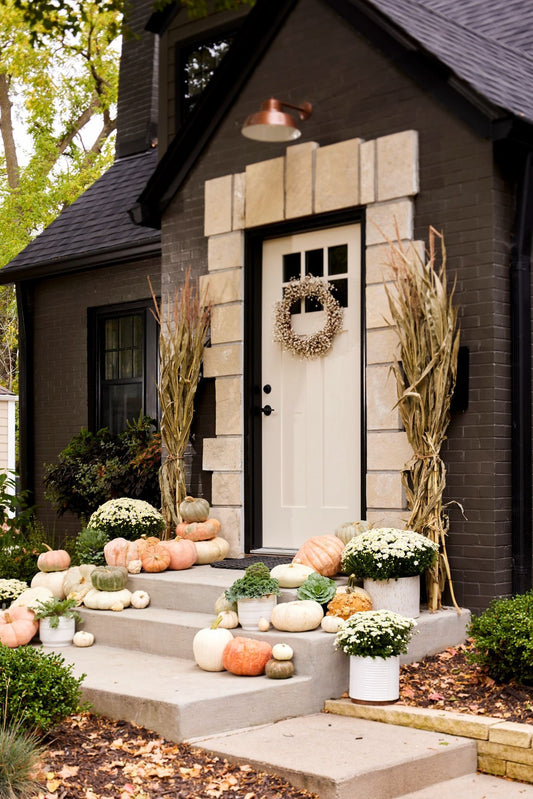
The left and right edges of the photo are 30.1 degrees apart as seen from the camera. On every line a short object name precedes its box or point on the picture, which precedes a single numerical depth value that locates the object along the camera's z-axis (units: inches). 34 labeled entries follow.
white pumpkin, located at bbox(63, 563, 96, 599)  275.1
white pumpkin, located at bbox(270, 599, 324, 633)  223.8
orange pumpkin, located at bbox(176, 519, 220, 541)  295.1
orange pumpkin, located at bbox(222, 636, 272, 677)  214.5
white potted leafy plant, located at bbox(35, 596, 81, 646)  249.8
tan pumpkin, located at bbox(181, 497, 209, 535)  298.8
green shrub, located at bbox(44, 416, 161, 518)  360.5
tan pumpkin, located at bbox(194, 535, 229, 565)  292.9
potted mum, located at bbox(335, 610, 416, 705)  204.8
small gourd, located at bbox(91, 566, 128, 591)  266.5
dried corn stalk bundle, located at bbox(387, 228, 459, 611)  244.4
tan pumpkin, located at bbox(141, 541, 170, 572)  277.9
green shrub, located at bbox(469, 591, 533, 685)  203.6
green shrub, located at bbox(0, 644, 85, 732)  175.3
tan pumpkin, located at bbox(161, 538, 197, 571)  283.1
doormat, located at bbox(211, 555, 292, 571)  282.8
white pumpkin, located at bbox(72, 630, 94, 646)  252.5
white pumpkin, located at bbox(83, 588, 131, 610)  262.7
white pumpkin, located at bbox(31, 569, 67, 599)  281.7
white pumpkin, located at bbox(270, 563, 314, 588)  243.9
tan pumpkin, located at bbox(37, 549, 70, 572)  286.0
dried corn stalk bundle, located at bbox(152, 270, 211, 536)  309.6
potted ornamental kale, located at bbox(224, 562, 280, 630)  231.5
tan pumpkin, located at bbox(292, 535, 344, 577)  251.9
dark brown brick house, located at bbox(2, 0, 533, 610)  248.2
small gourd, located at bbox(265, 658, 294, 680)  211.3
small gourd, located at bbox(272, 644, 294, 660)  212.7
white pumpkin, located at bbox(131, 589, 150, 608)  264.7
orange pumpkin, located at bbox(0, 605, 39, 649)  245.8
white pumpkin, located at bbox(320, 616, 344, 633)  221.9
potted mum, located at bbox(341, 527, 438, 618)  232.7
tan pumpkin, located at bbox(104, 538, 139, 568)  280.8
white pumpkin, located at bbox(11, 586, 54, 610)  260.1
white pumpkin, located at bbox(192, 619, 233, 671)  219.9
